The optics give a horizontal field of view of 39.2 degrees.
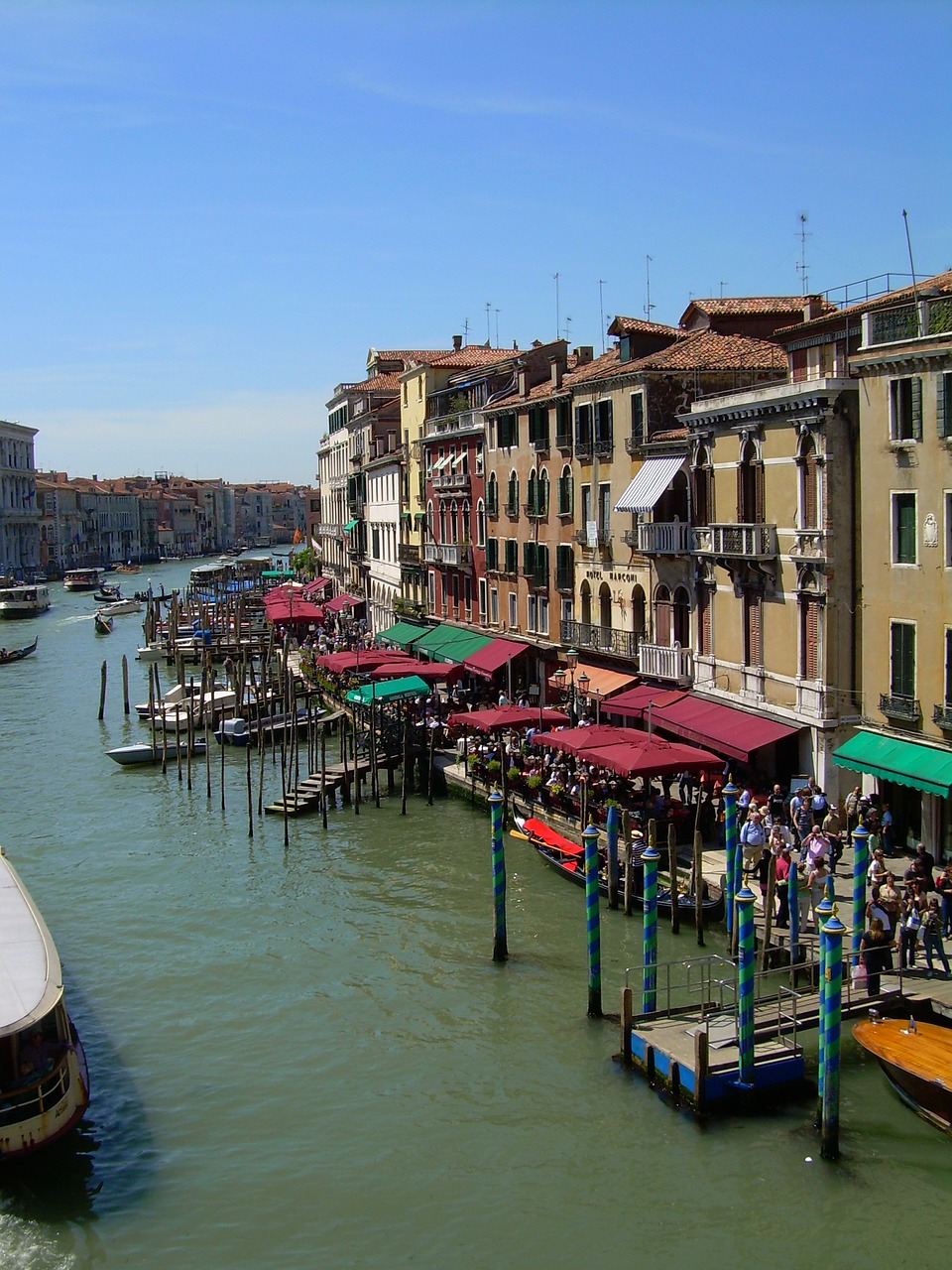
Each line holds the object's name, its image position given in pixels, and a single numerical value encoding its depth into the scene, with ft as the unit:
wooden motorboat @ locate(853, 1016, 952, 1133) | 44.14
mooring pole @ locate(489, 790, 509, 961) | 61.52
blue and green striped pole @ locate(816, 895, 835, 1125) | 43.01
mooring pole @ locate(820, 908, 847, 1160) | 42.75
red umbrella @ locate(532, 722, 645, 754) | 77.25
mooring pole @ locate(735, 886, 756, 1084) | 45.83
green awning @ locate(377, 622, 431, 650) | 142.10
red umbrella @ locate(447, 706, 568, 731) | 92.89
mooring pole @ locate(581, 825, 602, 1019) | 55.01
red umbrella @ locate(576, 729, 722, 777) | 72.13
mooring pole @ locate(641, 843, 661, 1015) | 52.19
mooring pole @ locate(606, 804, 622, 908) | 68.95
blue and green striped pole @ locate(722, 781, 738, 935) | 60.54
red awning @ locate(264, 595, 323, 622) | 190.60
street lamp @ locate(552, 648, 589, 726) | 98.02
